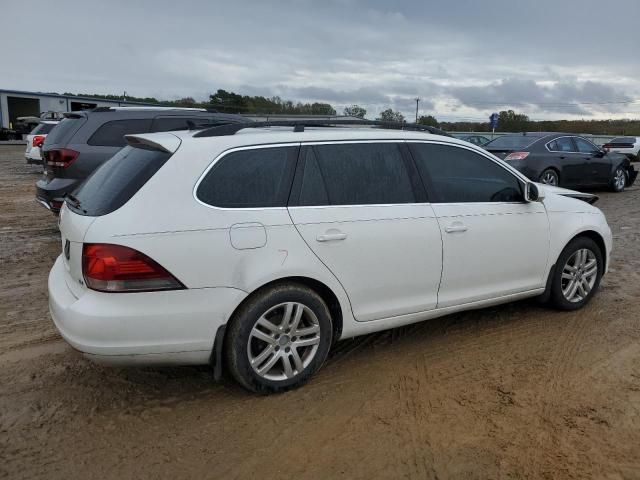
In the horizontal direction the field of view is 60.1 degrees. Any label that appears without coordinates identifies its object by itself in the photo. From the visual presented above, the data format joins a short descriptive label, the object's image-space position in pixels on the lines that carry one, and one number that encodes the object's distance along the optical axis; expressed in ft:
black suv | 23.06
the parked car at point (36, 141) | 51.65
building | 140.56
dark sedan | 39.42
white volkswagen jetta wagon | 9.88
